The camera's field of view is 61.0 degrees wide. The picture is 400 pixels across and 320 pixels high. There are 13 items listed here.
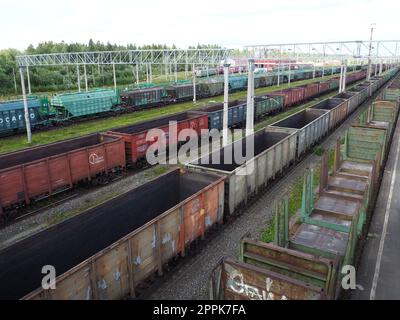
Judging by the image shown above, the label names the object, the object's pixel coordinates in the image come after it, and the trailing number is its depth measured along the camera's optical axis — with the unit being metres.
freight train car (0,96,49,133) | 29.91
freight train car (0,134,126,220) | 15.50
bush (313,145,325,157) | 25.12
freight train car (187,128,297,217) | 14.61
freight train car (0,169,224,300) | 8.62
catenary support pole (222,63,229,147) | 23.42
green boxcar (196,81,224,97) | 57.85
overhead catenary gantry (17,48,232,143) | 48.08
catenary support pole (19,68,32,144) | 26.72
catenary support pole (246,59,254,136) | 23.34
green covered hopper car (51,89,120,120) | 35.19
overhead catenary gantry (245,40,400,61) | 46.42
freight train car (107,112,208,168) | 21.36
